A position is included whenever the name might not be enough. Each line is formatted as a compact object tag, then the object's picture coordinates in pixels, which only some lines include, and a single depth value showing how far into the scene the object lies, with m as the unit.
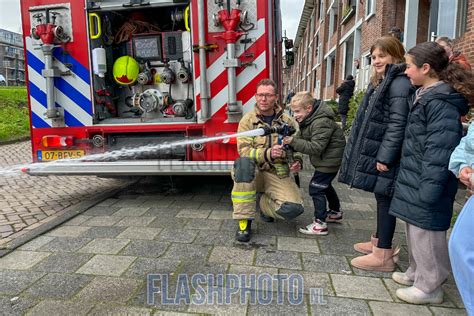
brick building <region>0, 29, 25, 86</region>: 78.00
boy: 3.60
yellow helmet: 4.86
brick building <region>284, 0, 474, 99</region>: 7.37
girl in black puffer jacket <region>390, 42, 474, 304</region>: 2.34
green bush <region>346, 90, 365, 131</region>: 11.70
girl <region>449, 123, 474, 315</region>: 1.82
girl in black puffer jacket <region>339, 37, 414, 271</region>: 2.75
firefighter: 3.57
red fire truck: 4.16
